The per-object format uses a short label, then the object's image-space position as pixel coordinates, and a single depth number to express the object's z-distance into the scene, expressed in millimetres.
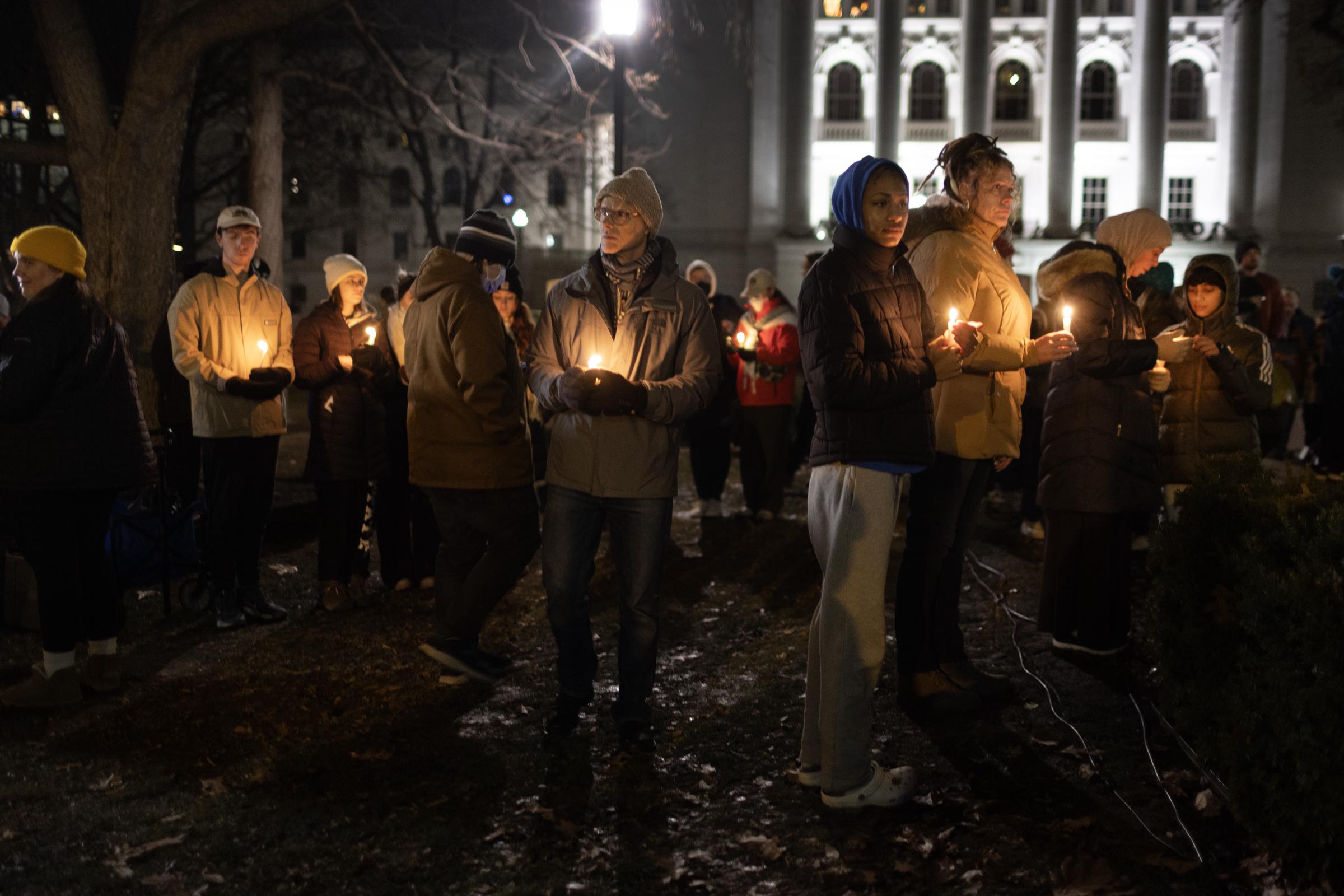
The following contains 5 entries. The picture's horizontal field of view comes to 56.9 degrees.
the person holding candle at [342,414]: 7691
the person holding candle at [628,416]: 5148
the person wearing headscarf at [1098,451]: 6090
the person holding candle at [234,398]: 7141
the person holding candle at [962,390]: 5430
